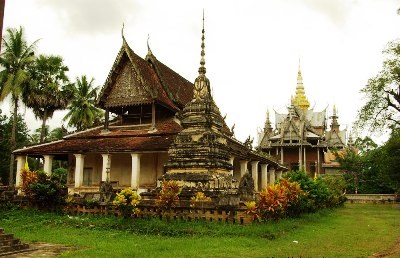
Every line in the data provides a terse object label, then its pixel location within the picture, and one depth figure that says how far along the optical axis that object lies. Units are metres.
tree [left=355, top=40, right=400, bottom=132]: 26.38
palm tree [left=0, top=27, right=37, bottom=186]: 32.28
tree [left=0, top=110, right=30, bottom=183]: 38.16
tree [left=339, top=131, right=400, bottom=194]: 40.25
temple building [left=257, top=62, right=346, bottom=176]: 50.06
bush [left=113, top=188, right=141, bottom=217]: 13.84
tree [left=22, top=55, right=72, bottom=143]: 34.34
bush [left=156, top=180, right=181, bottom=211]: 13.70
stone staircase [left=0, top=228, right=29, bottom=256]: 9.53
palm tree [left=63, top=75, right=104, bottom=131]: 40.34
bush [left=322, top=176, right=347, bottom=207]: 25.48
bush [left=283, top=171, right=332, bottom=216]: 16.70
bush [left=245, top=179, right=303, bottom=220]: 13.13
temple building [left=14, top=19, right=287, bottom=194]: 23.23
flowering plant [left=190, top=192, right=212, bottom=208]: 13.80
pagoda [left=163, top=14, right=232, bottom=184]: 17.19
